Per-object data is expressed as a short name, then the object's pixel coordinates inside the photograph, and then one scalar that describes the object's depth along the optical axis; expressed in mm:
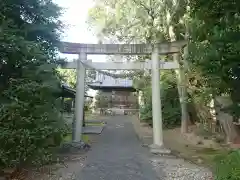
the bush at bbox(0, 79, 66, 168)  3756
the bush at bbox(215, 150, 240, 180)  2899
